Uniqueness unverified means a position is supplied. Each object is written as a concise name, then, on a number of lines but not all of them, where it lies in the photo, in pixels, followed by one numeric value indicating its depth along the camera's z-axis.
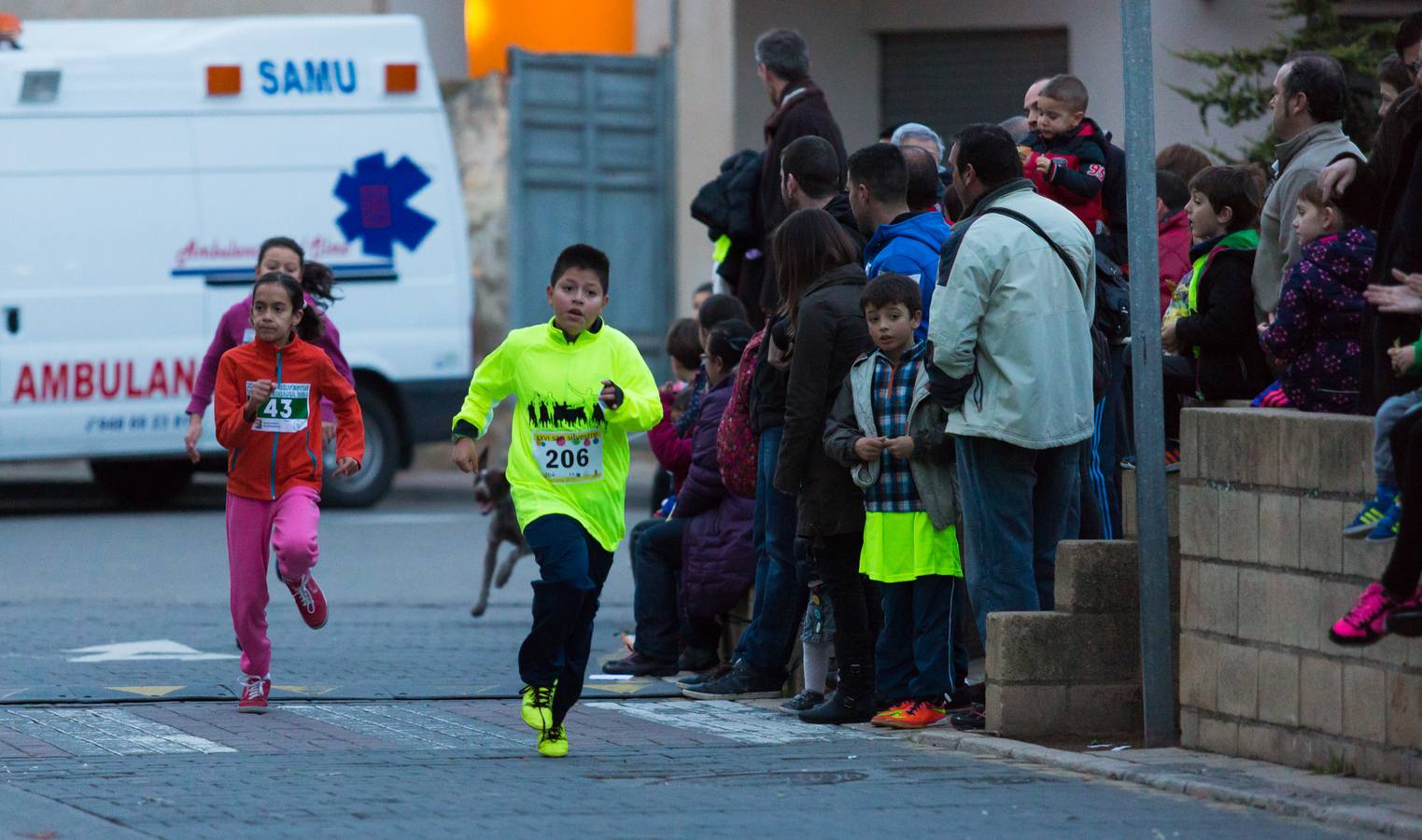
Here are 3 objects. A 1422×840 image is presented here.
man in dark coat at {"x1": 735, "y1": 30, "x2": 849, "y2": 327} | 21.39
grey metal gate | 43.28
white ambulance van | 31.89
